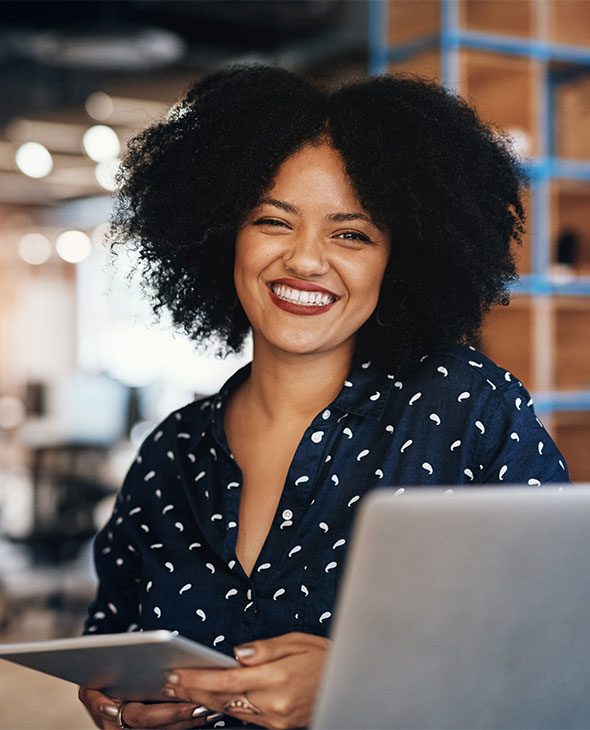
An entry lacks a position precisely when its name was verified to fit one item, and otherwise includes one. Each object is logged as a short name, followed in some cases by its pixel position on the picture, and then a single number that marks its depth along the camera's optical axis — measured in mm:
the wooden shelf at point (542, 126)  4324
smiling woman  1595
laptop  871
